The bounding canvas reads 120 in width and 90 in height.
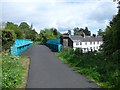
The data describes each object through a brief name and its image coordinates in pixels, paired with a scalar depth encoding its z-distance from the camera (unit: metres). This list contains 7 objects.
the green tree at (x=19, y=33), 21.63
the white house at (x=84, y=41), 28.62
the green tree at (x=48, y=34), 39.42
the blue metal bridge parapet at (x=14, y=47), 10.30
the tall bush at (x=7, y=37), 11.22
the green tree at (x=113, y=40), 9.05
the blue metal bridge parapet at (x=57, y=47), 15.91
